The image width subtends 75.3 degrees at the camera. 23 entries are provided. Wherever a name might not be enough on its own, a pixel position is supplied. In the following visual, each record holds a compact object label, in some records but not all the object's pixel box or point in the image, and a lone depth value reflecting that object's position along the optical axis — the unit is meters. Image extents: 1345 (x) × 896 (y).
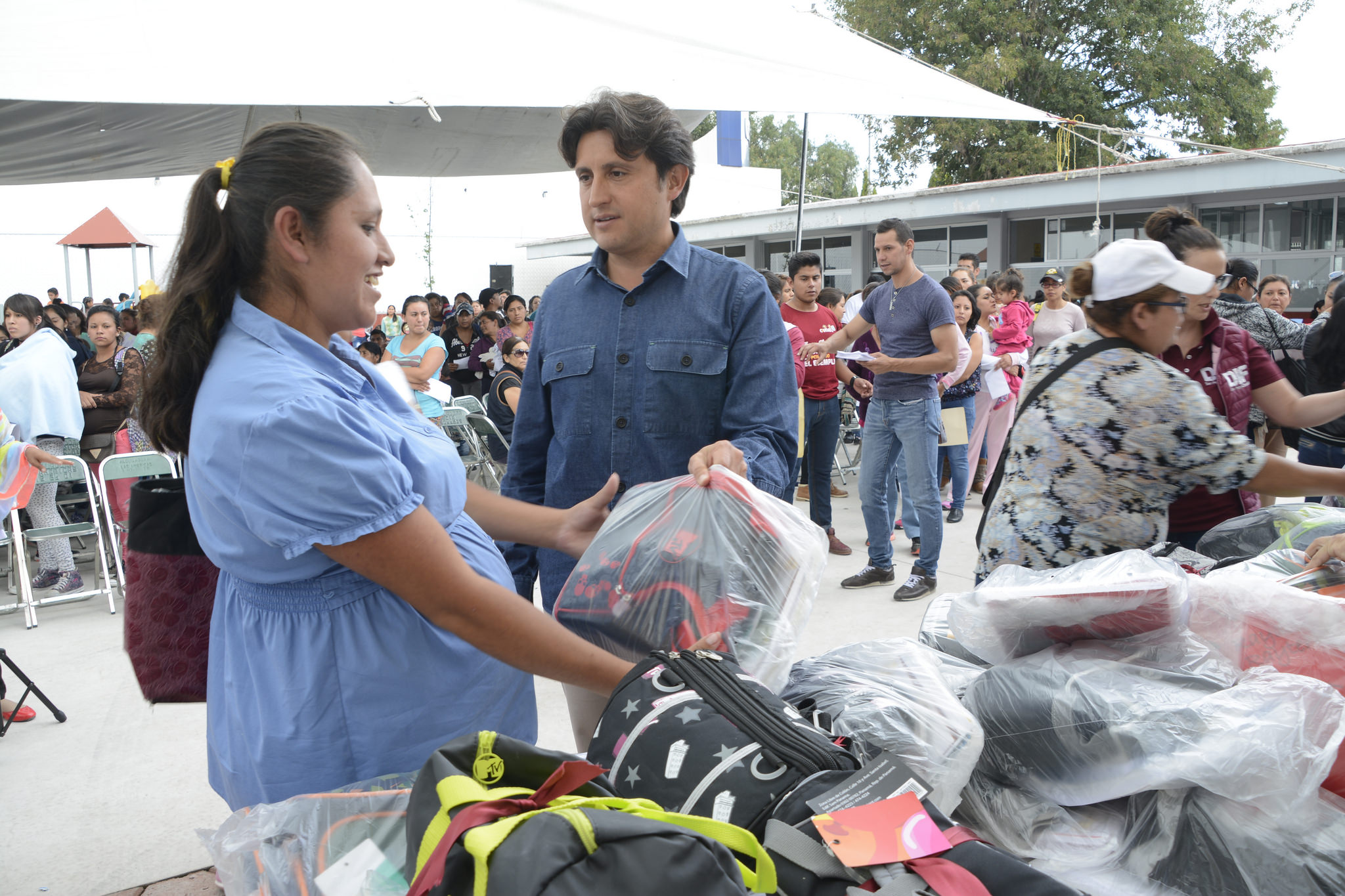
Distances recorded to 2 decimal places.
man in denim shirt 1.85
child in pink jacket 7.72
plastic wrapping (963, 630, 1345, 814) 1.22
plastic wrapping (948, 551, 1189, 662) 1.40
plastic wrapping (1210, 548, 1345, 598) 1.45
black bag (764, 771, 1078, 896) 0.94
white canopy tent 4.13
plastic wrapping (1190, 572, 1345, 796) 1.35
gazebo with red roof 16.45
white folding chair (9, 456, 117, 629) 4.72
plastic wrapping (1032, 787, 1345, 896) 1.20
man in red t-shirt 5.73
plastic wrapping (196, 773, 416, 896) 1.01
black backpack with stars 1.04
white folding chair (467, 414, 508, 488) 7.64
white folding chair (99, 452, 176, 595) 5.08
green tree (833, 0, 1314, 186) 22.02
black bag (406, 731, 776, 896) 0.76
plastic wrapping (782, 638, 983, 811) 1.30
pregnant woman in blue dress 1.06
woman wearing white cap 1.87
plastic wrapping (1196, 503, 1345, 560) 1.72
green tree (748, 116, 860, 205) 57.44
